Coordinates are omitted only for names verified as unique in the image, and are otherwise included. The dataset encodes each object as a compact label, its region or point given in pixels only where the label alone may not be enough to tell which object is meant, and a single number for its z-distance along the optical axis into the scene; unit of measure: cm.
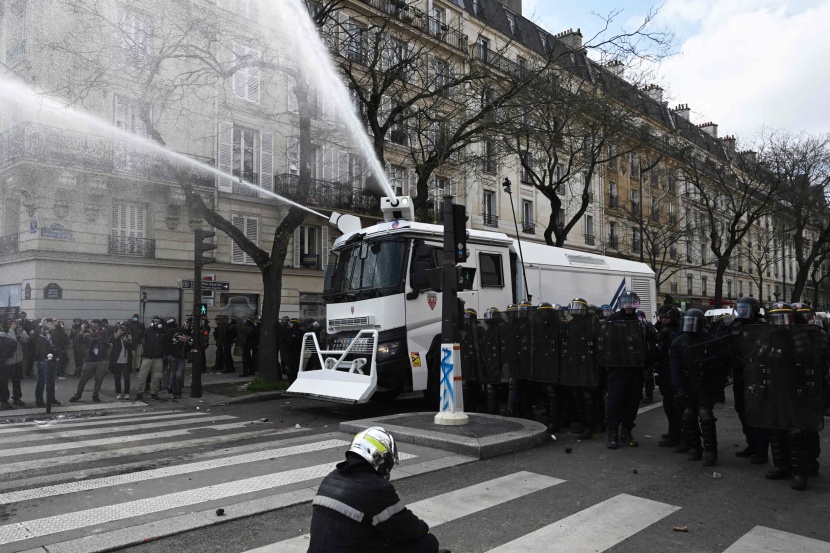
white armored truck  984
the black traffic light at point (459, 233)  854
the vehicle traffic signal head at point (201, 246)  1403
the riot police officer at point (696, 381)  696
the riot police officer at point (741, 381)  702
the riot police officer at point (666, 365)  802
